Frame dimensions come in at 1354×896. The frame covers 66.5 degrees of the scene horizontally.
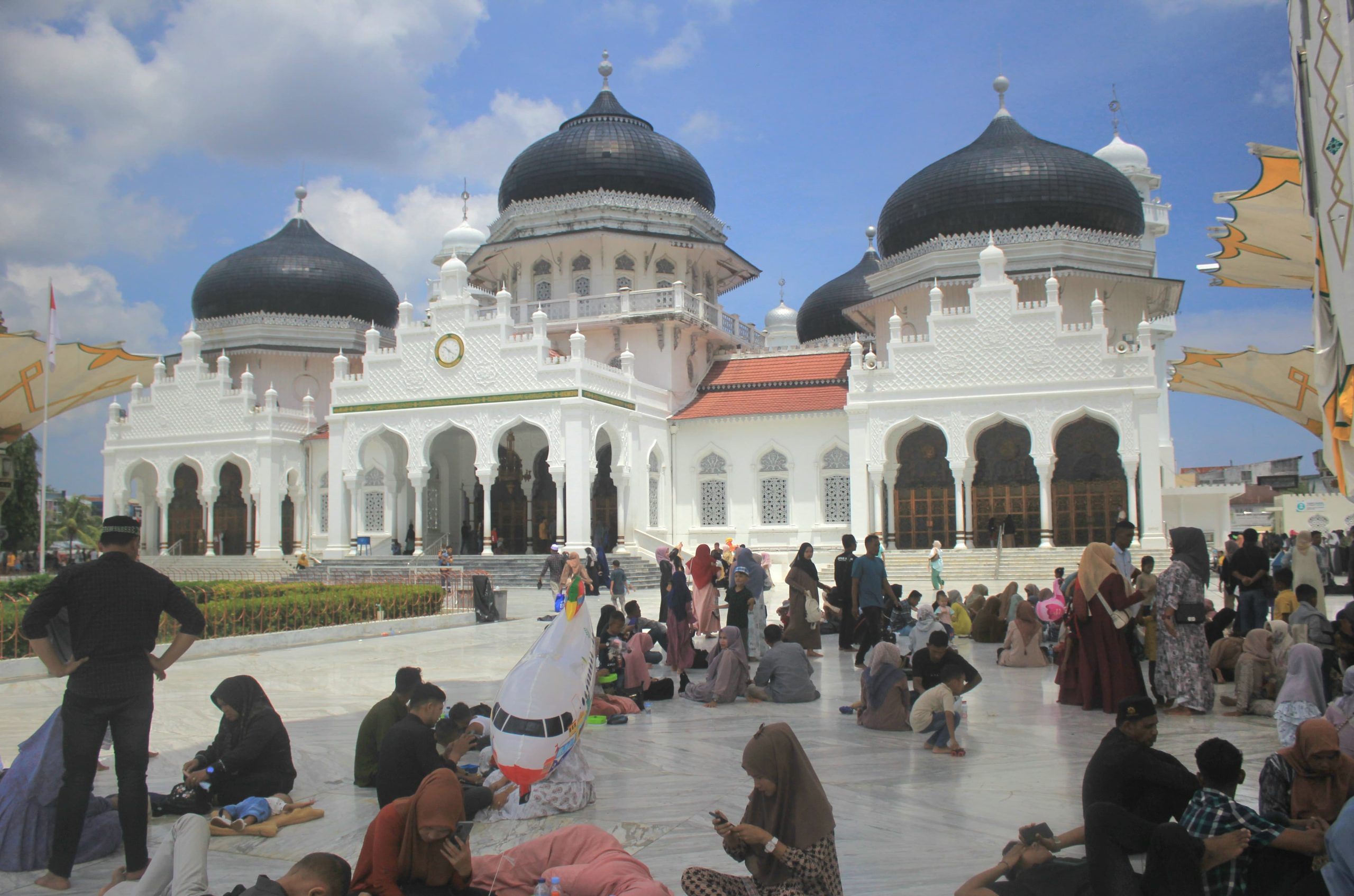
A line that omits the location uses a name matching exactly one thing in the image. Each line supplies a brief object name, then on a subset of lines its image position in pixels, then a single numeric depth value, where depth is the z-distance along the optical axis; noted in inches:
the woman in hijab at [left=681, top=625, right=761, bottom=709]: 343.0
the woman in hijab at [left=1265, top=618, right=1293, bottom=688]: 308.5
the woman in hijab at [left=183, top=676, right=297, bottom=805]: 222.8
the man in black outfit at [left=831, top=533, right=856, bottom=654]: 465.1
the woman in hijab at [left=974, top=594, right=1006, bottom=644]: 516.7
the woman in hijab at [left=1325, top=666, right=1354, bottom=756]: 198.4
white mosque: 900.0
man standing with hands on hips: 180.9
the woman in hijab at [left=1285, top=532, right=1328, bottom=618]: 427.8
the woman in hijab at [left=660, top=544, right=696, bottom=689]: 402.6
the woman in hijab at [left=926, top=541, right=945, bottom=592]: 709.3
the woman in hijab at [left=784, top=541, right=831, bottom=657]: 444.1
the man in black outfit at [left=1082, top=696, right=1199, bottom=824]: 171.9
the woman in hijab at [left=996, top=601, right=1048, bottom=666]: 430.0
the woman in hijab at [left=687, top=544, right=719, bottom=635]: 494.6
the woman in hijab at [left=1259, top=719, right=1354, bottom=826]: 167.6
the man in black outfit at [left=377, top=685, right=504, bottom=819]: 198.2
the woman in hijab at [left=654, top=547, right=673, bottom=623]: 467.8
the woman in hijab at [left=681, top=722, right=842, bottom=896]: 152.9
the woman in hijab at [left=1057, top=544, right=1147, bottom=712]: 312.5
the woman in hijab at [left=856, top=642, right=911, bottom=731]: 300.2
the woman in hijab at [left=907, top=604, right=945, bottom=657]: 392.2
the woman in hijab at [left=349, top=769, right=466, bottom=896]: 156.1
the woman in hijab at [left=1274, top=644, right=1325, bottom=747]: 241.3
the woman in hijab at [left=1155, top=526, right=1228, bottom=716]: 305.4
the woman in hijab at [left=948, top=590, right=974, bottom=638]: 543.5
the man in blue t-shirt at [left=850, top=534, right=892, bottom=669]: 419.2
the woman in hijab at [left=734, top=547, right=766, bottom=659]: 441.4
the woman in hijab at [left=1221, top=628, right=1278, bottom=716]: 306.3
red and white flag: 686.5
